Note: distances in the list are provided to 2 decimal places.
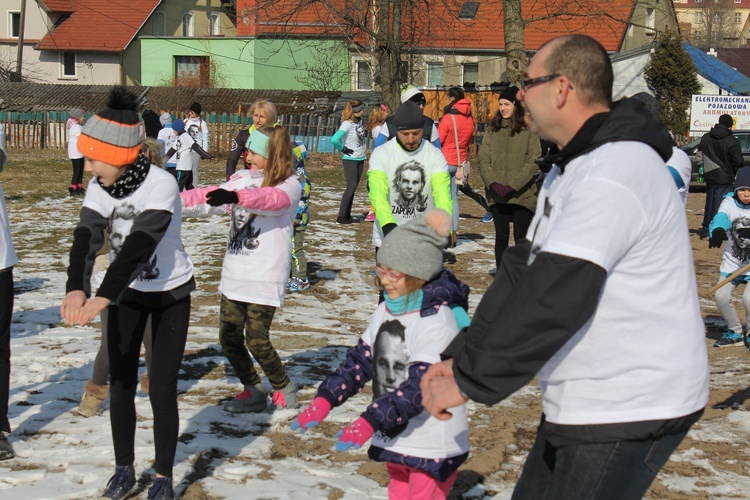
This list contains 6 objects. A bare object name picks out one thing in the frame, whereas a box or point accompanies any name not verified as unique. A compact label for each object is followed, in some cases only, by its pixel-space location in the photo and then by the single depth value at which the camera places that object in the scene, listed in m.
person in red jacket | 13.05
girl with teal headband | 5.75
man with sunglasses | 2.36
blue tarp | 32.03
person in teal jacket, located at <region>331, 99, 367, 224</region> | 14.97
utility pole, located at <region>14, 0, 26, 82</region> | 43.88
